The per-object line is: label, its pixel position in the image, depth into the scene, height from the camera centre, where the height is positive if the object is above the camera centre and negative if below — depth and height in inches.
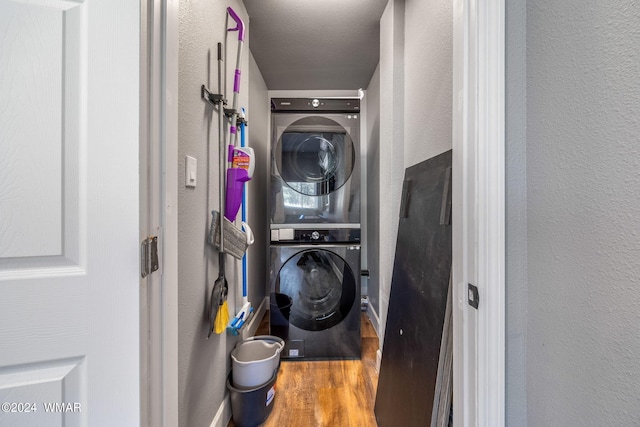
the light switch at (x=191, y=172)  37.4 +6.3
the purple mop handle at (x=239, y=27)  52.9 +41.0
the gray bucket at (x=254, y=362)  52.9 -33.4
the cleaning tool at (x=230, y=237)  45.2 -4.7
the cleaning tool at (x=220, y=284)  44.9 -13.0
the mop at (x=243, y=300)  54.1 -23.2
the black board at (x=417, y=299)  37.9 -15.0
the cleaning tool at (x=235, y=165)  49.3 +9.7
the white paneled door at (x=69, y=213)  22.5 +0.0
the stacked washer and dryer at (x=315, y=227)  77.5 -4.4
